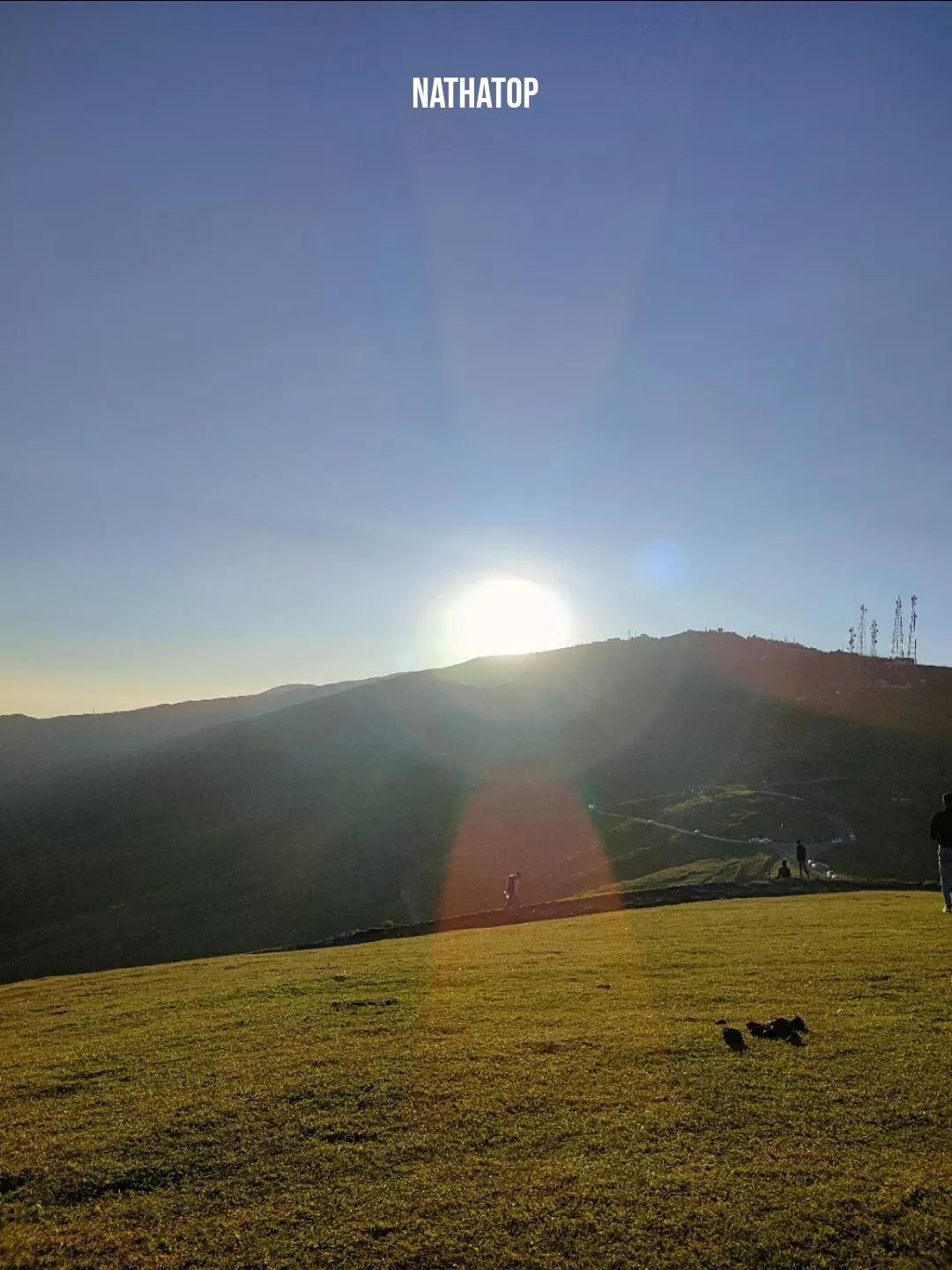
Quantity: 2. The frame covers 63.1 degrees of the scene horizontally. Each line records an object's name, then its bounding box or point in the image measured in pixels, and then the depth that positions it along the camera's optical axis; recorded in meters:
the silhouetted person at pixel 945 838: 21.81
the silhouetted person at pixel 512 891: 41.24
